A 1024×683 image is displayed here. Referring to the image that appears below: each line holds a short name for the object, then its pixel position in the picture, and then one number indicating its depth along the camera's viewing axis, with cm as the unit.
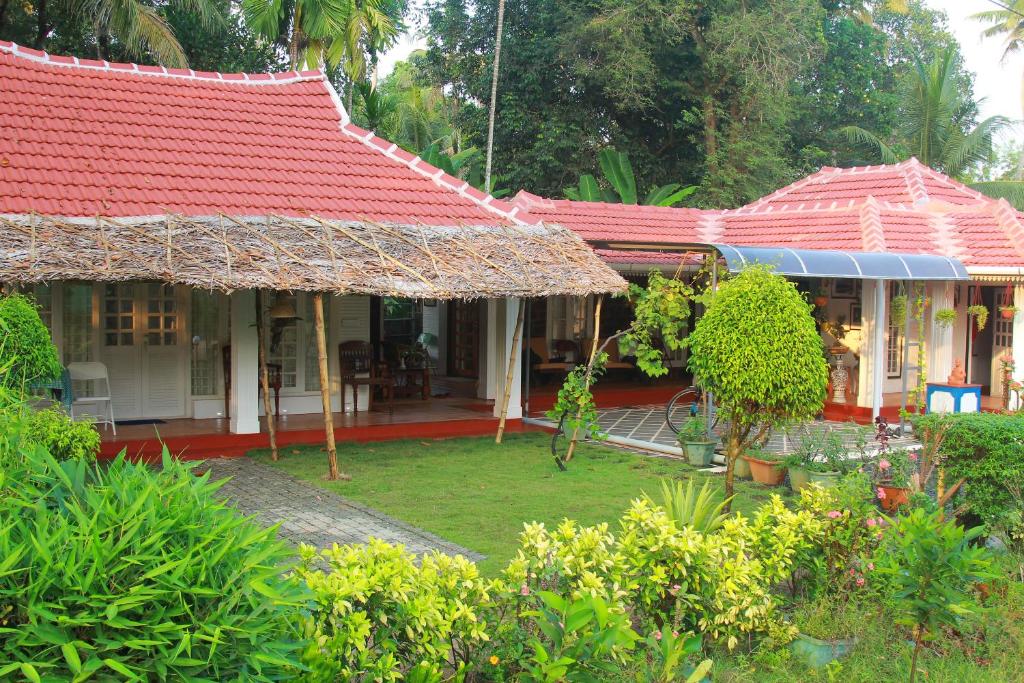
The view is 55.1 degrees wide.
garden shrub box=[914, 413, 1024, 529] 708
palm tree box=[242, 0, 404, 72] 2067
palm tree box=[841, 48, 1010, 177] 2551
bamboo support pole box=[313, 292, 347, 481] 1026
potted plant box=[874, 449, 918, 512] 819
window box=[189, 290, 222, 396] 1301
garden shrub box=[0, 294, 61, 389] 745
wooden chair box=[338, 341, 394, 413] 1380
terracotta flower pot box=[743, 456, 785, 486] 1034
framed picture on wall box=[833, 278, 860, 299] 1563
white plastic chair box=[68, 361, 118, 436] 1162
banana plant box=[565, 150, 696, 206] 2083
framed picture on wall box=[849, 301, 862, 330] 1553
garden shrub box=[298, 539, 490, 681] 399
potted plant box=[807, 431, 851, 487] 930
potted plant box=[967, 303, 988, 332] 1459
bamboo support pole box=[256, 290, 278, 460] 1122
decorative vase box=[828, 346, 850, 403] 1506
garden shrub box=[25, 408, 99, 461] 649
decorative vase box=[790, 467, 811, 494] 959
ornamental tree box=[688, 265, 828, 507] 758
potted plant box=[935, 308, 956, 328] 1405
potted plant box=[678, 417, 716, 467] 1140
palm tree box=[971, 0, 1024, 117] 3256
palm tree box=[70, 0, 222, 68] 1941
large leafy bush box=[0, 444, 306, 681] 307
